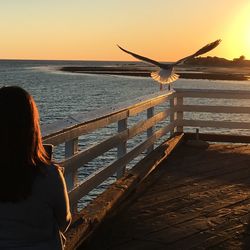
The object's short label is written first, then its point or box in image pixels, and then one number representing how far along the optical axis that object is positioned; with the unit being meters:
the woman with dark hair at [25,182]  1.51
